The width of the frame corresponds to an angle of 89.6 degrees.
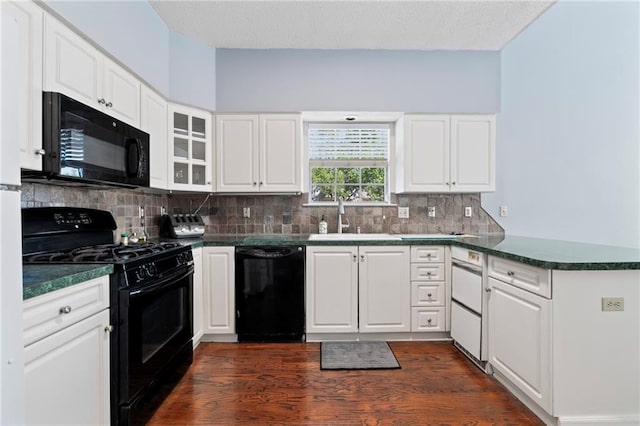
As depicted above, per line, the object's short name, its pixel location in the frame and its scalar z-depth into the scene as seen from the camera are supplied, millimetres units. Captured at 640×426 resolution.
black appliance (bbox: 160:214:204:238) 3003
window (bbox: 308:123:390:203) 3633
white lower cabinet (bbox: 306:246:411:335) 2873
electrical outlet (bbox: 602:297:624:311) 1626
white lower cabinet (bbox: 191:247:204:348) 2701
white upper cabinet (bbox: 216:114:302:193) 3156
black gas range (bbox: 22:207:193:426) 1563
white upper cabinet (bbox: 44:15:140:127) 1617
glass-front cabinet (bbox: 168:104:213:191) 2912
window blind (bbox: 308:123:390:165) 3641
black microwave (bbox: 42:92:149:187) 1551
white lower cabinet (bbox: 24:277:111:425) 1107
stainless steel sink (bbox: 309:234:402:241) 2900
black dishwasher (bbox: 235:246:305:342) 2848
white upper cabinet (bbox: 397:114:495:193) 3186
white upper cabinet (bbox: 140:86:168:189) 2510
